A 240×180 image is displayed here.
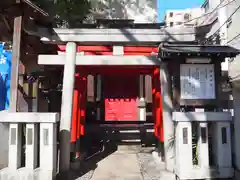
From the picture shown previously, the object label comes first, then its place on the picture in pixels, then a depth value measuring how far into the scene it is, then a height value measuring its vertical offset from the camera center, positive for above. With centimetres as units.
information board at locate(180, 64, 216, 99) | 458 +48
